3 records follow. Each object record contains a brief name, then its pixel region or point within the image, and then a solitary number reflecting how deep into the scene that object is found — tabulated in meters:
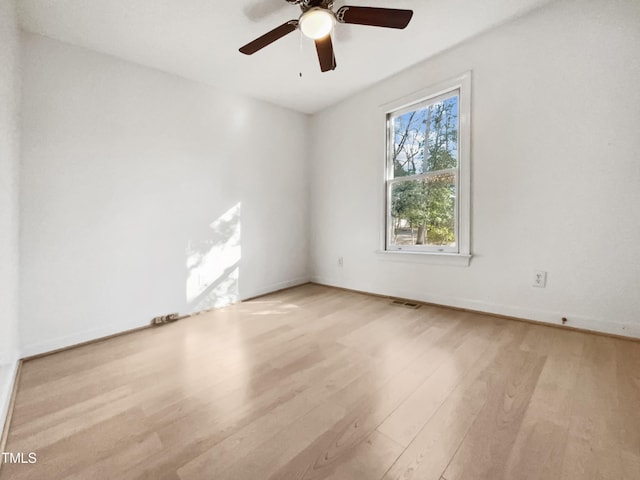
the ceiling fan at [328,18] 1.53
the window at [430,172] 2.43
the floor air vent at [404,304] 2.64
